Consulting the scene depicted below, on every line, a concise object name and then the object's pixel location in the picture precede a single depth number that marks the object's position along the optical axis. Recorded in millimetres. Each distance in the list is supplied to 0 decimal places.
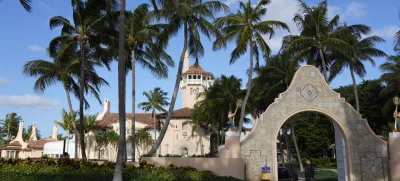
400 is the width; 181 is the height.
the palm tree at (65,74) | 28344
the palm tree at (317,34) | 26109
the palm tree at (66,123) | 58375
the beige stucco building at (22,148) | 50875
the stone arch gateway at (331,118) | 20109
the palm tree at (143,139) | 53875
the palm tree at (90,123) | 52250
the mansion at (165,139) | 53250
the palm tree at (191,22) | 23625
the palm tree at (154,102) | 55747
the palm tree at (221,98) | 43344
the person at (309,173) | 20203
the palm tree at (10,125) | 77875
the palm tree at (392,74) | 36406
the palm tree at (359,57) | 29030
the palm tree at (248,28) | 25469
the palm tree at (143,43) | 24578
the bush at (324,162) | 52012
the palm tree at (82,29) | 22359
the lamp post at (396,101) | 19769
